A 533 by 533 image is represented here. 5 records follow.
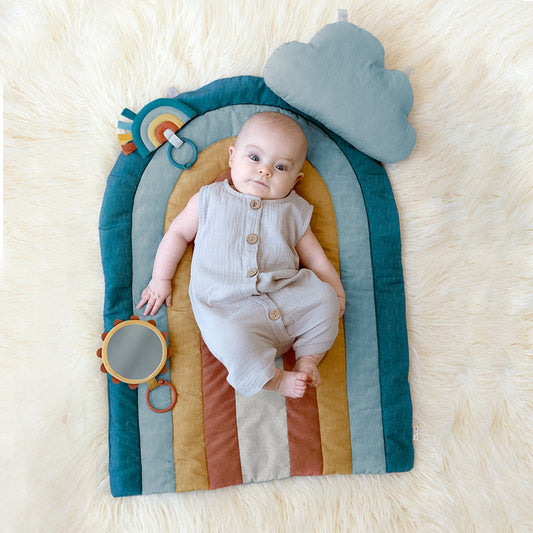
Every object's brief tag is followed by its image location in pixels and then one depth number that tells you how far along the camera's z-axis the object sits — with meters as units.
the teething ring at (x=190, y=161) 1.44
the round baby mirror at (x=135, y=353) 1.35
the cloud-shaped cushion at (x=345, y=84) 1.40
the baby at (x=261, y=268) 1.30
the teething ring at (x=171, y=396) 1.38
